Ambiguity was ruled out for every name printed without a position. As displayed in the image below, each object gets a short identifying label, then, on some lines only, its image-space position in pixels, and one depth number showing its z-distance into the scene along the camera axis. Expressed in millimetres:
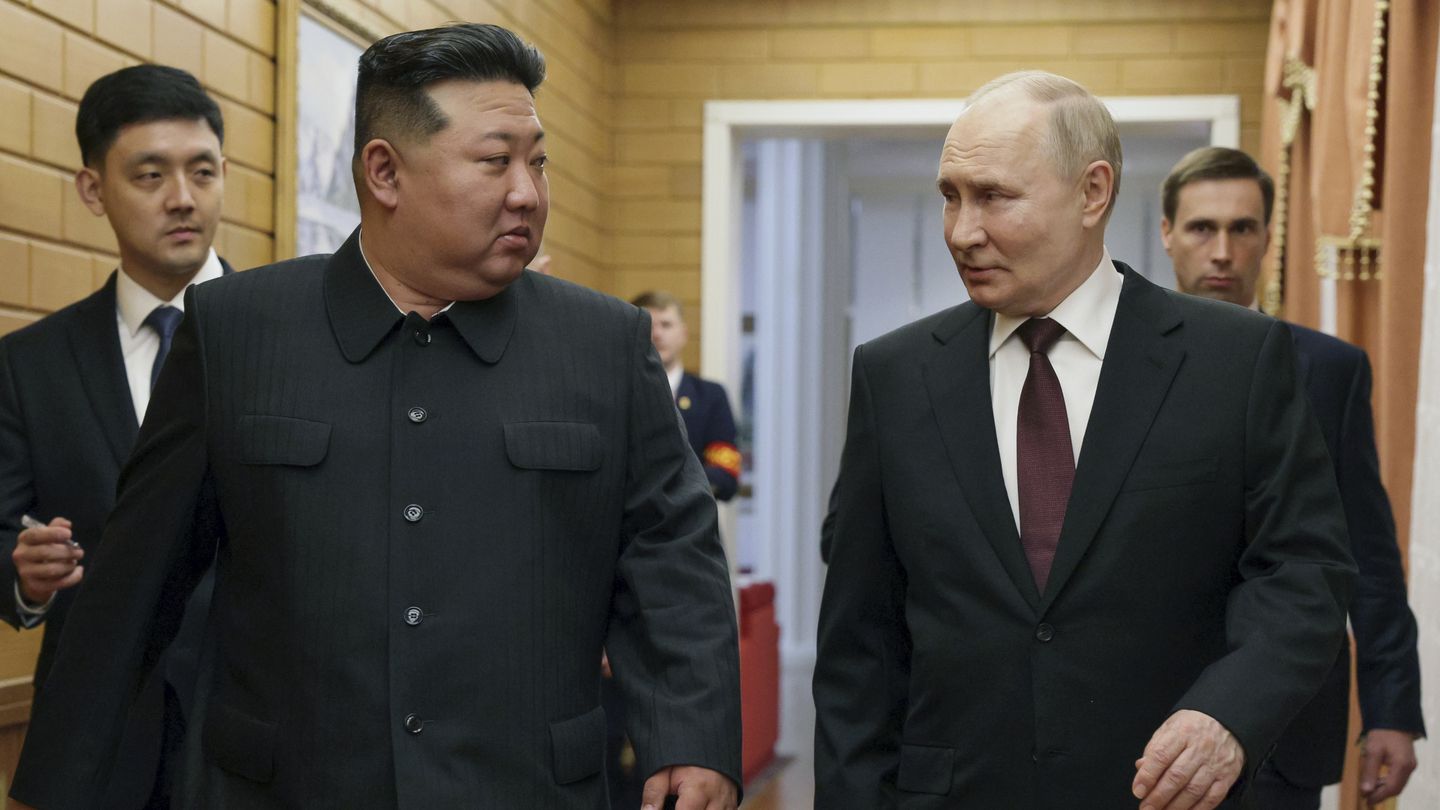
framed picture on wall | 4281
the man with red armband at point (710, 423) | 5489
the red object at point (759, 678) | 6590
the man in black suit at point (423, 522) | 1938
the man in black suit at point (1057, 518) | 1960
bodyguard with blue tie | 2375
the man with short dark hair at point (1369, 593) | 2711
